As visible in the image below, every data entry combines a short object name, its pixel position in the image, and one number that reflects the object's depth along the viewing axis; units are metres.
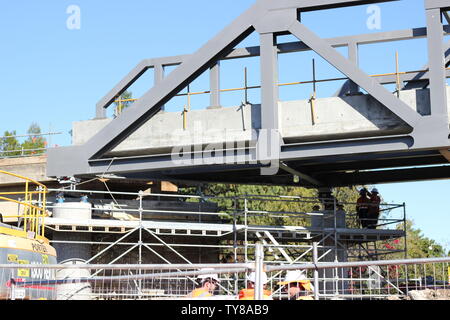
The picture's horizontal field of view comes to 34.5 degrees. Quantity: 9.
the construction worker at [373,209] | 25.19
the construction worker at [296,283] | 8.26
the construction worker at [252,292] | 7.51
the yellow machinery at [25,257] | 10.42
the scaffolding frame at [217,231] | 22.47
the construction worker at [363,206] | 25.17
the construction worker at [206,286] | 7.95
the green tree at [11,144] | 56.36
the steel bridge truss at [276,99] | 18.64
